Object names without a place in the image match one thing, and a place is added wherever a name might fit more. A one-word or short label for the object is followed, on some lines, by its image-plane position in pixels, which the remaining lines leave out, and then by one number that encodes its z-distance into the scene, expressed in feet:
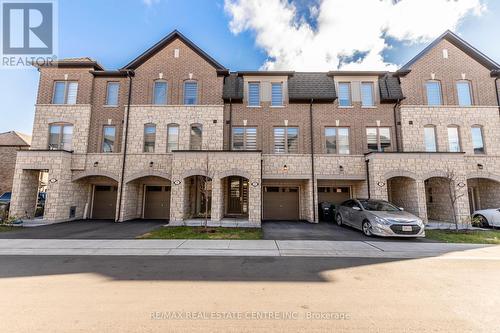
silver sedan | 30.55
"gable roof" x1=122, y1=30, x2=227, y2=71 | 50.26
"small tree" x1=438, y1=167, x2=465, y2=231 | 40.20
